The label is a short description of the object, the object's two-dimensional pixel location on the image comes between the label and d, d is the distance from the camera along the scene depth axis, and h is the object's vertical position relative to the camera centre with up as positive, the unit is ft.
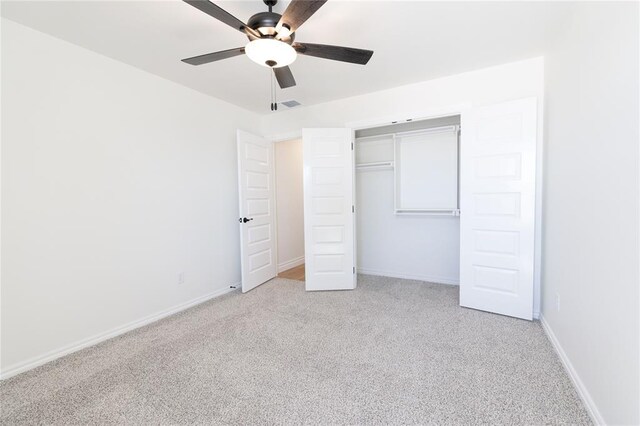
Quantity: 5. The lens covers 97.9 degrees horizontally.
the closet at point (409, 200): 12.32 -0.03
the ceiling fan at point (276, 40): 4.67 +3.19
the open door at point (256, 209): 11.85 -0.39
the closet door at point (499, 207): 8.57 -0.27
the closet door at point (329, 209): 11.78 -0.38
